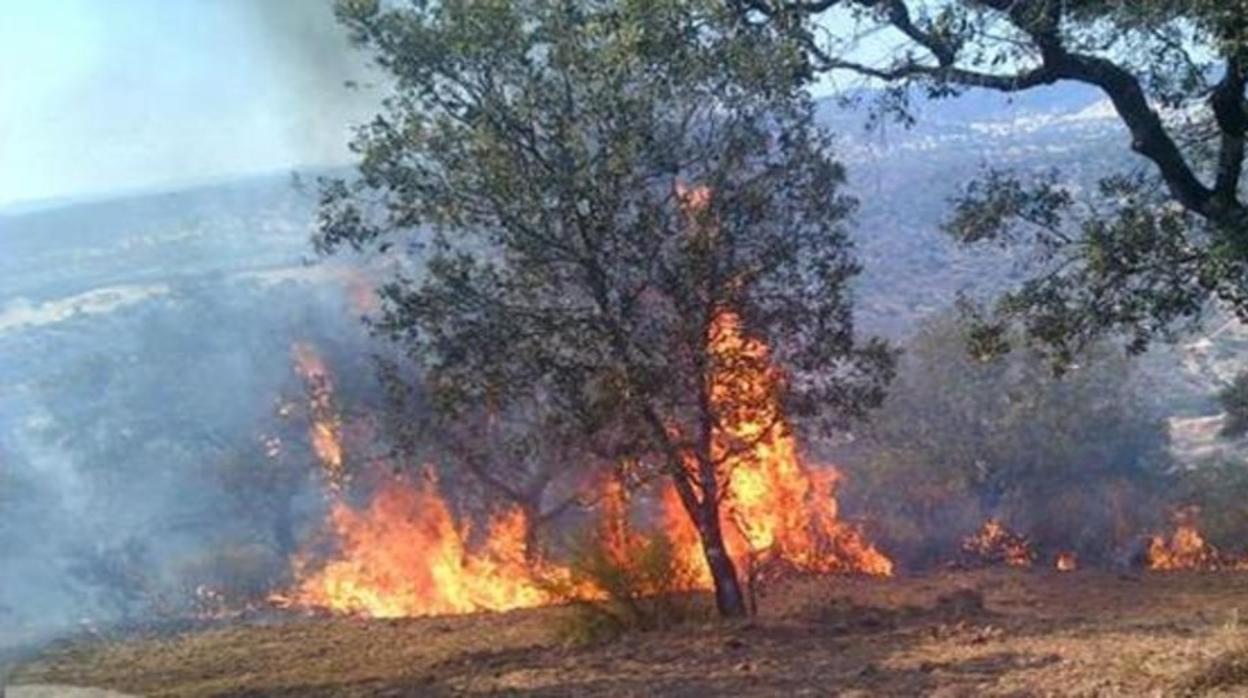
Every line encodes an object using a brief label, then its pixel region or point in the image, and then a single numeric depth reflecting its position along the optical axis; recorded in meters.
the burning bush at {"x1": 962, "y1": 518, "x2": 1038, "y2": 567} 28.38
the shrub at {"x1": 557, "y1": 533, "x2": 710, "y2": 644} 13.10
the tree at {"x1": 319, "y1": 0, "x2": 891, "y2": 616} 10.93
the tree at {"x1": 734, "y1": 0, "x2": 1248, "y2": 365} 7.97
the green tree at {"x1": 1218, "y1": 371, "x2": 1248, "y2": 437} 22.97
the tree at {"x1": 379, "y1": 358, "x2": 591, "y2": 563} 12.68
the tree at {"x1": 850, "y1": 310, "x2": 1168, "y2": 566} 30.72
